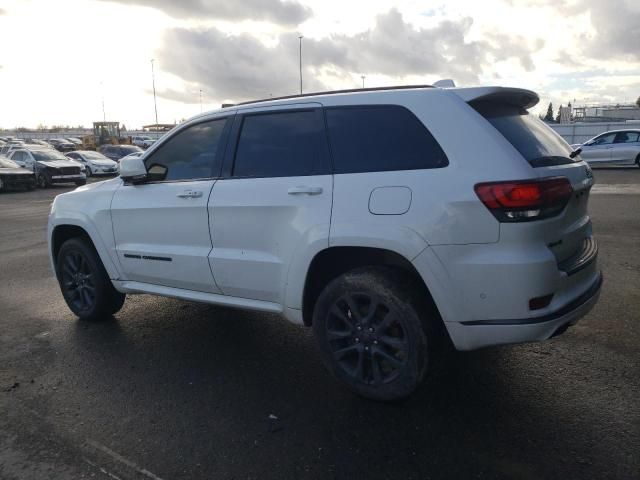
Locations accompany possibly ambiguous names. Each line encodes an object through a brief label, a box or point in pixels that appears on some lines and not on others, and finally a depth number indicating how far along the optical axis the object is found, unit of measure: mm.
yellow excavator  47500
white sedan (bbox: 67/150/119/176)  27938
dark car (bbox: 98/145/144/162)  33125
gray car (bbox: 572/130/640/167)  21109
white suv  2980
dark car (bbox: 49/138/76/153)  56056
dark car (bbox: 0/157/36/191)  21391
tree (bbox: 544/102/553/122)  88312
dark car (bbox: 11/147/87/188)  23109
